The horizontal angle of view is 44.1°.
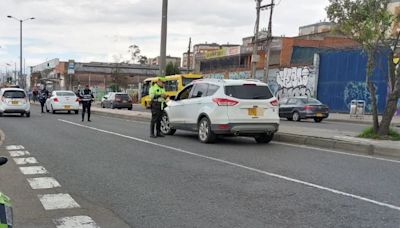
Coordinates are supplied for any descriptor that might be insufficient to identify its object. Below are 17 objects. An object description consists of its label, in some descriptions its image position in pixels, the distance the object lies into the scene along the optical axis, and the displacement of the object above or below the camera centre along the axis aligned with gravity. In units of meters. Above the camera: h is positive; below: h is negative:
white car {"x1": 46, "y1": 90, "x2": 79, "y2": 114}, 28.62 -1.23
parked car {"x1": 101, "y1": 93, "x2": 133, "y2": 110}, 41.16 -1.49
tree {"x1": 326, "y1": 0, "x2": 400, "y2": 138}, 13.23 +1.74
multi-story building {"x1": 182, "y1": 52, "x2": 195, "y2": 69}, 160.51 +8.97
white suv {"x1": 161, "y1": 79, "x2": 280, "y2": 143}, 12.61 -0.57
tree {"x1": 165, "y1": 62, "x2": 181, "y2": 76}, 81.70 +2.75
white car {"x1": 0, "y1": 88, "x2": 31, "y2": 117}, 24.83 -1.24
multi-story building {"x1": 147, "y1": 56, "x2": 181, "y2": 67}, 146.35 +8.10
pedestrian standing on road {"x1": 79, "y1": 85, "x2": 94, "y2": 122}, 21.70 -0.76
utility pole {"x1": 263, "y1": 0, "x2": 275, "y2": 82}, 32.94 +3.79
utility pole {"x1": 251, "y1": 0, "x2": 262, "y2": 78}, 29.79 +2.92
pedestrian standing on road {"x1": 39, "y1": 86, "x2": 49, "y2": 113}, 30.55 -1.08
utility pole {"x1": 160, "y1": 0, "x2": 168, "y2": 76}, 21.88 +2.22
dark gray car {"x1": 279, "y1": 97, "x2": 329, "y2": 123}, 26.78 -0.97
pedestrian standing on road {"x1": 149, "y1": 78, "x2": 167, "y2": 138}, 14.68 -0.63
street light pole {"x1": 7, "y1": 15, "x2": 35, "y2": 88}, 59.96 +4.55
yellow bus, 34.38 +0.33
